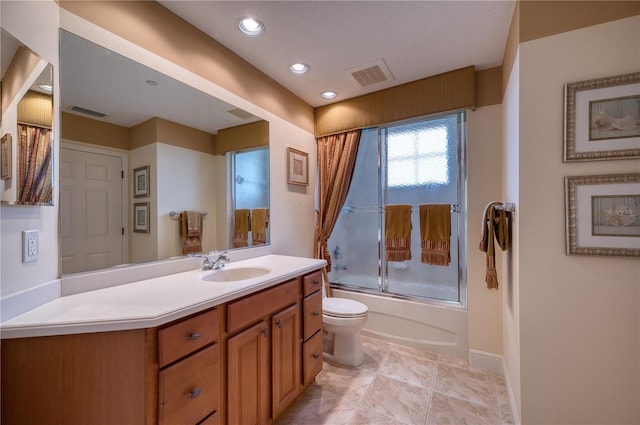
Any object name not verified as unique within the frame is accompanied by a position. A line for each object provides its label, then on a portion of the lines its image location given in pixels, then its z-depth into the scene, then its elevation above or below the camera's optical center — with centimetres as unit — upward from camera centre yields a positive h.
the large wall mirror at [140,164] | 122 +29
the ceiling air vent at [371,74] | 214 +121
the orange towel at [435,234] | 229 -20
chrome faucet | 167 -32
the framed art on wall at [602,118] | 119 +44
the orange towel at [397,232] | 248 -20
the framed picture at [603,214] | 118 -2
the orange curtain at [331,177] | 273 +38
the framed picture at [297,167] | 251 +47
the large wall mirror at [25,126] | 92 +35
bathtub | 223 -104
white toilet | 208 -95
